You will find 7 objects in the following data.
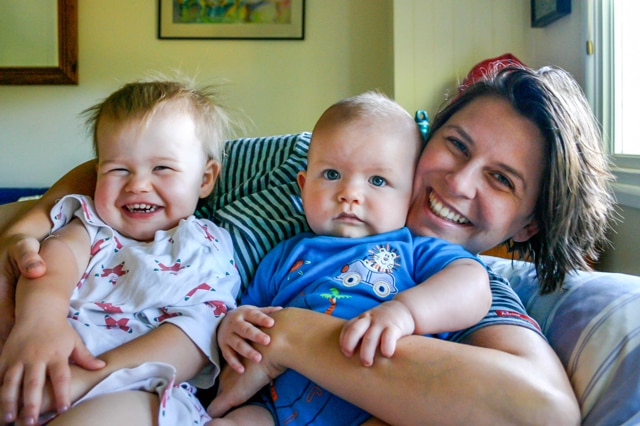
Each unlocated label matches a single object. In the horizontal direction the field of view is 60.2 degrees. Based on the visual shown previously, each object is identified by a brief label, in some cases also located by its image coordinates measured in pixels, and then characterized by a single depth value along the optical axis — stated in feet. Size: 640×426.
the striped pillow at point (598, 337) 2.53
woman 2.32
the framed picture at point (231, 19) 10.08
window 7.01
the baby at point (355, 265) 2.66
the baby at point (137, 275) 2.44
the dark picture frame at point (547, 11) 8.16
